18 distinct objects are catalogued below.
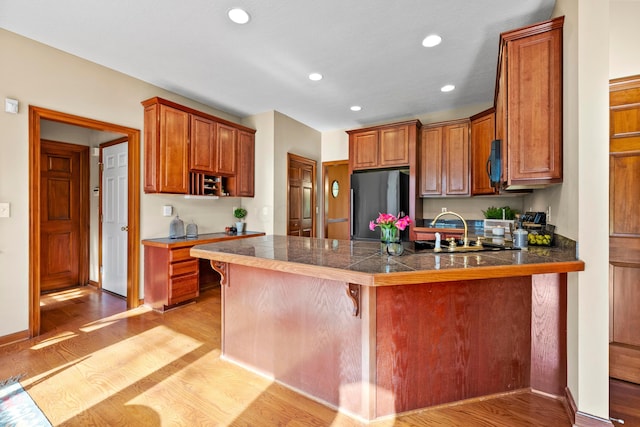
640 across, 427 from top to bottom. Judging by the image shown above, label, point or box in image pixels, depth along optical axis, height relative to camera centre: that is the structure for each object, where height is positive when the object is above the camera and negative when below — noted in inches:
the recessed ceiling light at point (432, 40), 99.3 +61.2
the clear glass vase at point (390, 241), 74.3 -8.0
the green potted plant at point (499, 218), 100.2 -3.0
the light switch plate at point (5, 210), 95.4 +0.6
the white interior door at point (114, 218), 145.3 -3.3
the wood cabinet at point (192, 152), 131.9 +31.2
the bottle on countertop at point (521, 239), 75.9 -7.2
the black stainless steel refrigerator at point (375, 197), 163.2 +8.7
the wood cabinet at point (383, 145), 166.1 +40.7
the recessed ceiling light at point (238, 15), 86.1 +60.9
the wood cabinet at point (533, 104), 72.1 +28.4
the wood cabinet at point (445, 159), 158.1 +30.5
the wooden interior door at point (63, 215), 153.9 -1.8
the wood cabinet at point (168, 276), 128.8 -30.2
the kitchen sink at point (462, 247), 74.9 -9.6
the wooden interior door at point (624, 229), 76.1 -4.5
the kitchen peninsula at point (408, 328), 61.5 -27.6
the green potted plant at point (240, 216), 176.6 -2.6
